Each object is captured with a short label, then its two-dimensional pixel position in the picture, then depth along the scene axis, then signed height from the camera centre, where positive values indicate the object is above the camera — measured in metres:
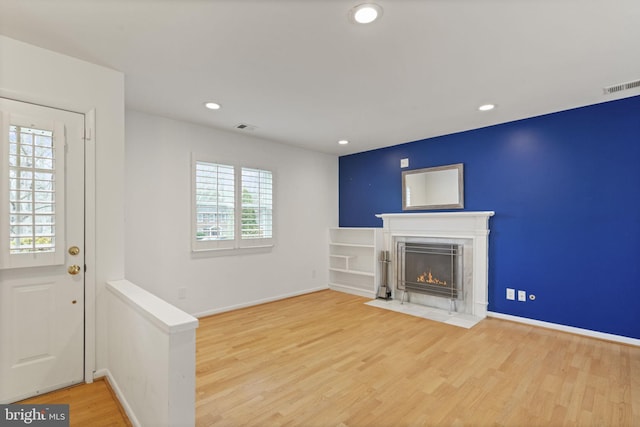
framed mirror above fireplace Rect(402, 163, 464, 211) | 4.40 +0.41
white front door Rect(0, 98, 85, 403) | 2.06 -0.24
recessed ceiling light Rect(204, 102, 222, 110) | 3.28 +1.20
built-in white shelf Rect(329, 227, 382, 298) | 5.14 -0.81
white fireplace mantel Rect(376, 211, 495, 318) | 4.04 -0.24
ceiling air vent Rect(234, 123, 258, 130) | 4.01 +1.19
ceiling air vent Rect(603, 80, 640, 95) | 2.79 +1.20
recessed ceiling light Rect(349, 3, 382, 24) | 1.77 +1.20
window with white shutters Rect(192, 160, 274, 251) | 4.01 +0.12
